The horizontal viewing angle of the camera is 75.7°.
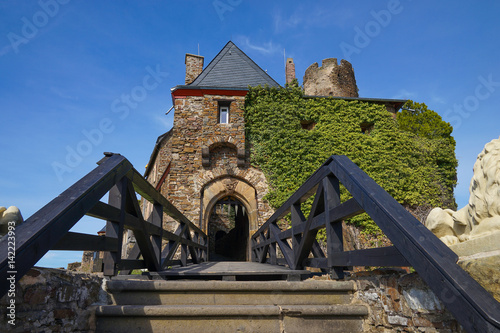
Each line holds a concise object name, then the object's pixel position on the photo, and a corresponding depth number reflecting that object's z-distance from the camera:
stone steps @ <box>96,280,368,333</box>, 1.95
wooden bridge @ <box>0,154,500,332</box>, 1.25
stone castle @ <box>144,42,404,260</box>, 9.69
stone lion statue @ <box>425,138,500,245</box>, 1.85
